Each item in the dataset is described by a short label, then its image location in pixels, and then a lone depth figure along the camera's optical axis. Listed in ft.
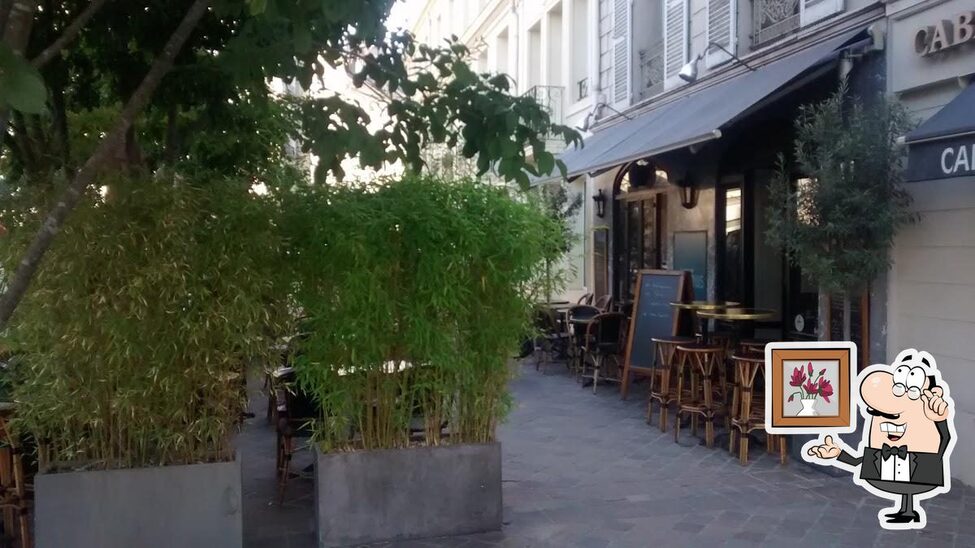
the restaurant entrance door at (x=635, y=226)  38.73
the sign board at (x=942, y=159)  16.22
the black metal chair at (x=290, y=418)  17.80
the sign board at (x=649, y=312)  29.09
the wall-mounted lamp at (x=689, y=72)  32.14
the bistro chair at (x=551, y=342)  36.62
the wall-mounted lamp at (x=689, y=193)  34.88
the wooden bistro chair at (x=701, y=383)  23.03
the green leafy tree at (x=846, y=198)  19.39
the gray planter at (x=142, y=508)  14.02
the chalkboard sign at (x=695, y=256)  34.09
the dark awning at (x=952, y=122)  16.46
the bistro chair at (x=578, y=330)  34.40
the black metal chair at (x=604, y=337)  31.86
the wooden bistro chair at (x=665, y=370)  24.52
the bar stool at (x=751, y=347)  22.12
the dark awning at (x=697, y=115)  22.70
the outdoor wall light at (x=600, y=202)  44.37
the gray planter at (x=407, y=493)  15.76
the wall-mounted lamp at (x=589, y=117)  44.16
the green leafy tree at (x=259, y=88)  14.25
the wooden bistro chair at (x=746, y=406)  21.03
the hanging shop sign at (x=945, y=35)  18.52
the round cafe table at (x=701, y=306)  27.12
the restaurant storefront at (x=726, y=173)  22.91
